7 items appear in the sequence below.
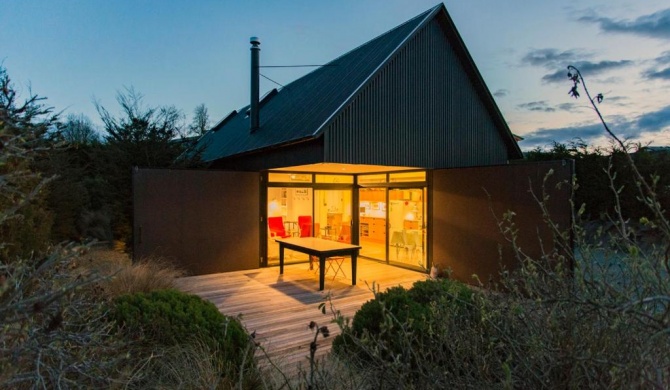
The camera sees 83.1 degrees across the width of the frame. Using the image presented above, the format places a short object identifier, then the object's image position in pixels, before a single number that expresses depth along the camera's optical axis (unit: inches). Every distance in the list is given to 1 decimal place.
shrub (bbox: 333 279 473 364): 150.7
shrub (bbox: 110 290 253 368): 143.8
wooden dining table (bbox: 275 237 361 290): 310.2
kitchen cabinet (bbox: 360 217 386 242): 432.1
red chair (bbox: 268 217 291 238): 423.5
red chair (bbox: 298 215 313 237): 442.6
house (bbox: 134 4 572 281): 319.3
